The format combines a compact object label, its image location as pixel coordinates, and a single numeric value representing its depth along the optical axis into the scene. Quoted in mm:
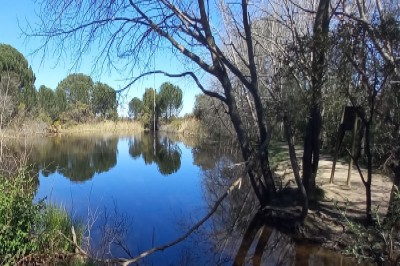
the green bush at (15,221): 5320
